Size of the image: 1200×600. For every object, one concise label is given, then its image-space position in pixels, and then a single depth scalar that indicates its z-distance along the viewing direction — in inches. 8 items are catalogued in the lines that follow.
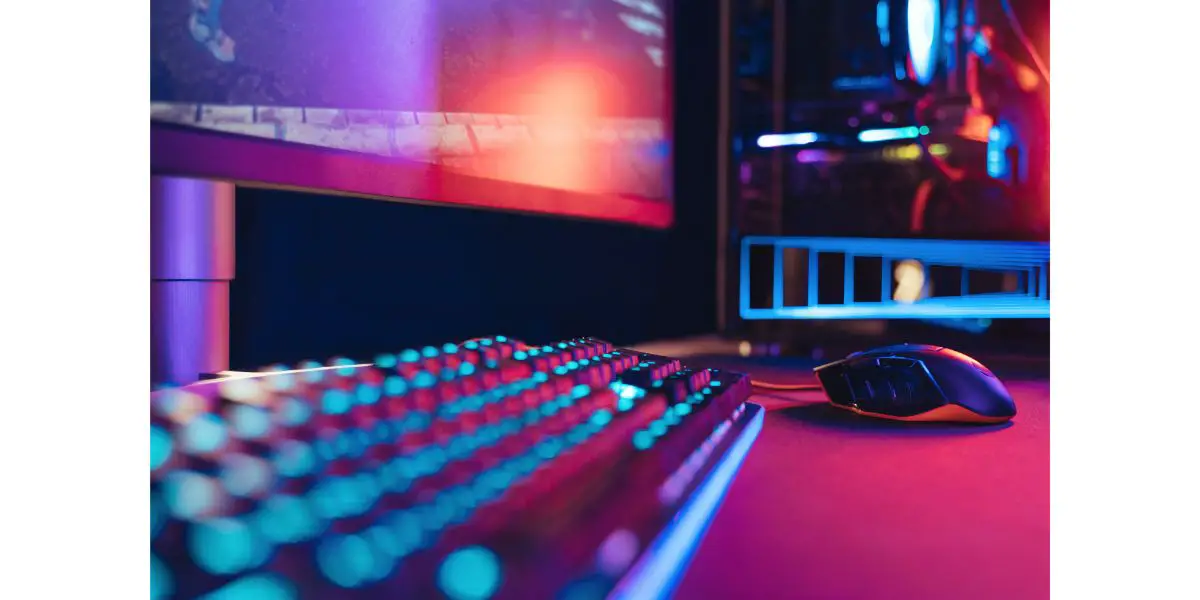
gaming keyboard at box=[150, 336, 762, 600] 9.8
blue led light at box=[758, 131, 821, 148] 45.8
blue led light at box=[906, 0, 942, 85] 40.8
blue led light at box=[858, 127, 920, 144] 42.7
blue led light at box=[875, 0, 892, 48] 42.8
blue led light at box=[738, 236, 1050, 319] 41.2
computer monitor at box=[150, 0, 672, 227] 18.2
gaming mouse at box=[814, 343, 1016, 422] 22.7
